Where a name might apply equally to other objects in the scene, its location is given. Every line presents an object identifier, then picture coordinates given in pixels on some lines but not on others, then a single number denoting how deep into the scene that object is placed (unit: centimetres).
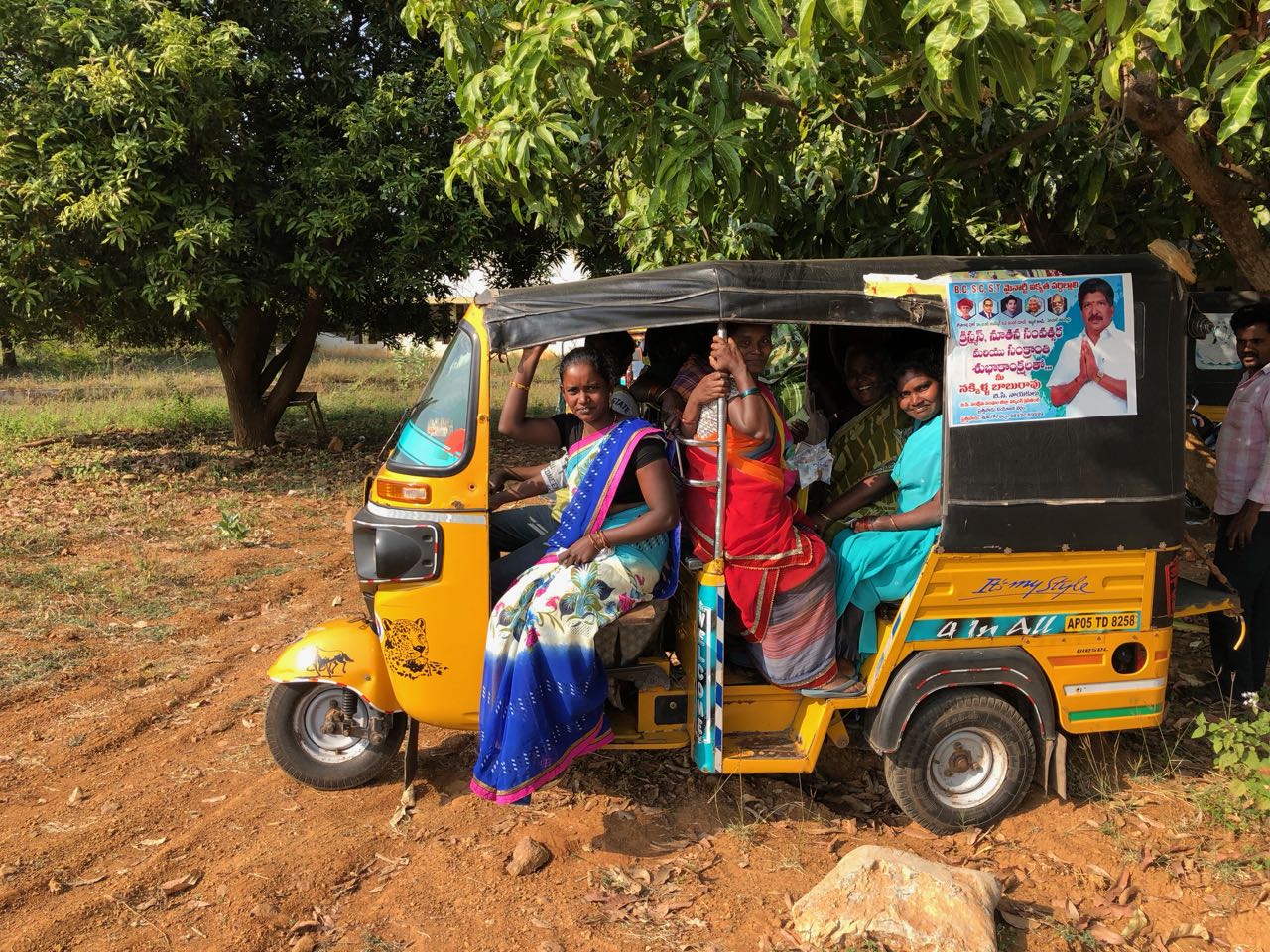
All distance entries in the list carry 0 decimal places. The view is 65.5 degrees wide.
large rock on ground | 313
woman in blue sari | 358
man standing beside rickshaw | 454
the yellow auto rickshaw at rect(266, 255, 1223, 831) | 362
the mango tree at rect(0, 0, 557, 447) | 898
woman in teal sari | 380
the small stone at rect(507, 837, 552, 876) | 369
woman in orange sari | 364
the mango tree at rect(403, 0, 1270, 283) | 301
